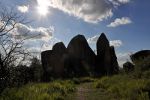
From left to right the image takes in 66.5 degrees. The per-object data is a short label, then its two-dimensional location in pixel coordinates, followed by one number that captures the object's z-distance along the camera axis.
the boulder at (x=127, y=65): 14.22
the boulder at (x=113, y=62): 16.80
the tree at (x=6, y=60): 4.44
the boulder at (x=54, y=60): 15.94
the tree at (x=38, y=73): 16.66
